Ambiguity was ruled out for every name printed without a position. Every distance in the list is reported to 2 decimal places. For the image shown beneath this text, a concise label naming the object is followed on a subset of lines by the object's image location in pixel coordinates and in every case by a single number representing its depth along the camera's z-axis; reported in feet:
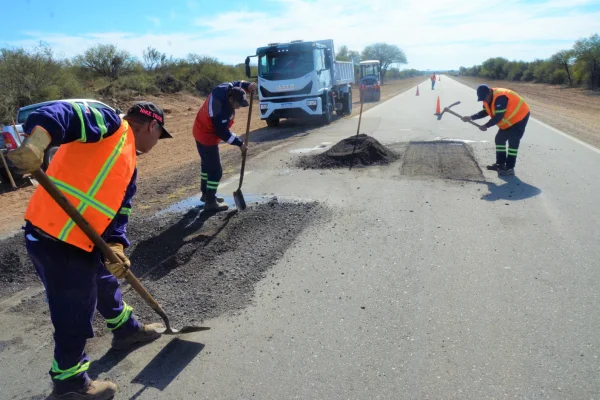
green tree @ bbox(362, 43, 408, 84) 326.24
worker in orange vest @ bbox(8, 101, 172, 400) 7.55
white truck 48.19
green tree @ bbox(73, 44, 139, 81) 87.92
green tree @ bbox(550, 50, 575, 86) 144.34
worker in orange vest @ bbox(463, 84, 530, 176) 25.17
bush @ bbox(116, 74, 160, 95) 79.15
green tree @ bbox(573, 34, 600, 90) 121.49
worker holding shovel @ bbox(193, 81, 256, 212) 18.43
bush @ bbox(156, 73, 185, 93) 88.30
